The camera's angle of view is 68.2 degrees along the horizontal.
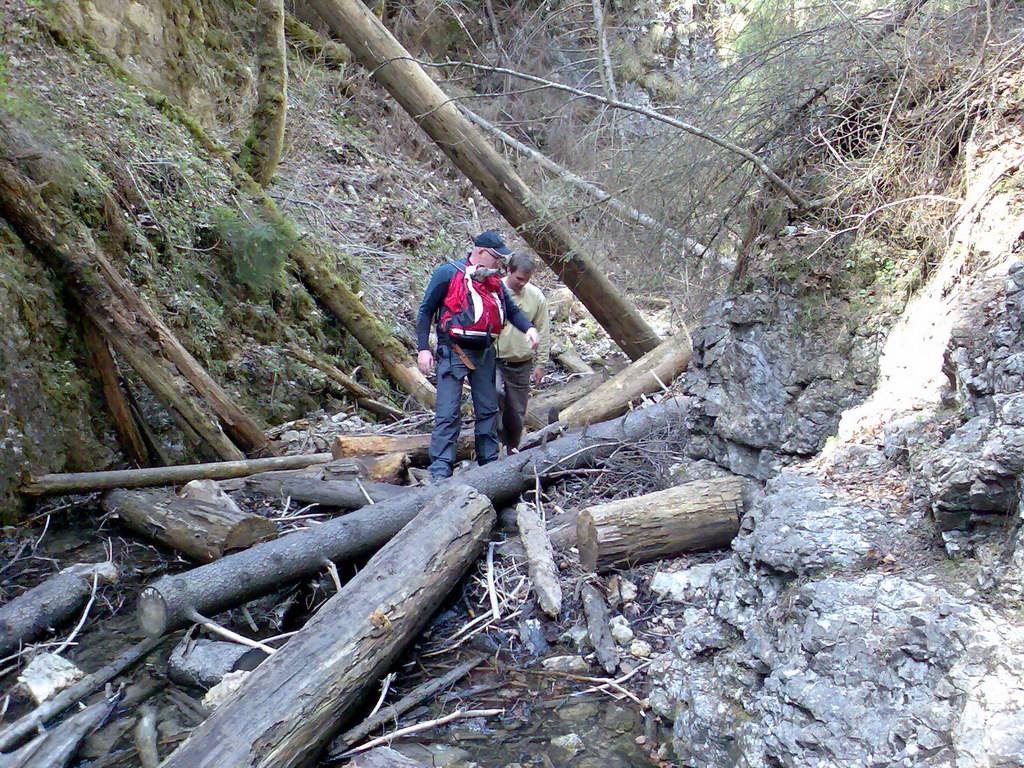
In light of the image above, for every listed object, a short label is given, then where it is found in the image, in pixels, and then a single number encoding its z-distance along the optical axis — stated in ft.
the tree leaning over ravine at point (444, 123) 23.67
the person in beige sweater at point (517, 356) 20.80
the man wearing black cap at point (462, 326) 19.08
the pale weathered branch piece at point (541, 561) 15.01
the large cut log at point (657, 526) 15.74
